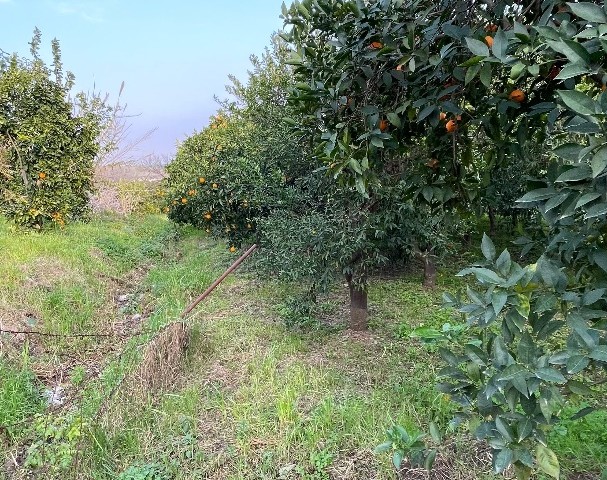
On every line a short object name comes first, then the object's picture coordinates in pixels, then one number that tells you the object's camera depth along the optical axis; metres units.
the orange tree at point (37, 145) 6.35
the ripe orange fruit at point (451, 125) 1.67
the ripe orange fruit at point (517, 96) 1.45
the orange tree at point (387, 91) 1.56
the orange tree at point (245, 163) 4.87
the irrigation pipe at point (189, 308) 3.72
